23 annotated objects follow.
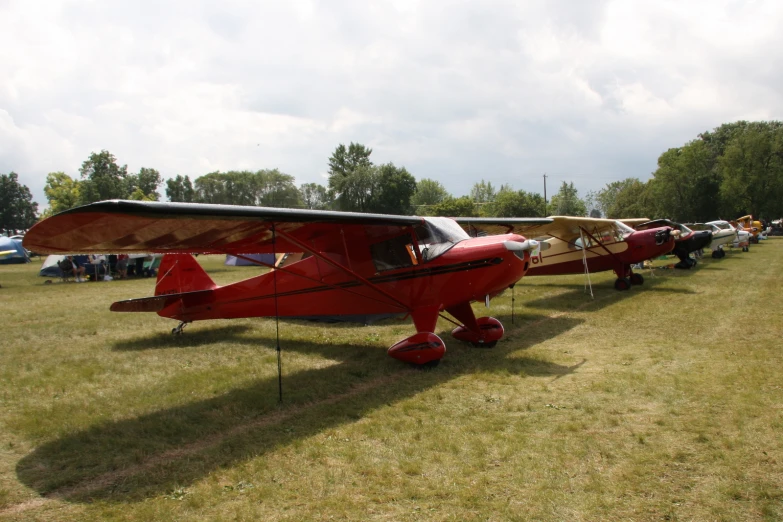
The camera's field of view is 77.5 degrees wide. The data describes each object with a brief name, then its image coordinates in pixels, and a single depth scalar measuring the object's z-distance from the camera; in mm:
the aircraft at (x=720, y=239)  24406
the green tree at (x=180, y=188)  96750
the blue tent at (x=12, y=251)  32094
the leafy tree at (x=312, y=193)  117994
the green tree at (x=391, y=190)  72000
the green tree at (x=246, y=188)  88375
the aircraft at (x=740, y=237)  28328
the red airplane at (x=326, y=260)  5215
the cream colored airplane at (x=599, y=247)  15008
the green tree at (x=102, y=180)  71000
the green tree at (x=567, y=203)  90325
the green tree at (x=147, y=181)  97812
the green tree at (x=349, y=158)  83125
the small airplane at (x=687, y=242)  20203
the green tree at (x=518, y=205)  64562
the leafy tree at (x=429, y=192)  117188
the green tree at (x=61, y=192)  68875
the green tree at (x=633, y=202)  66706
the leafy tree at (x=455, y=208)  66375
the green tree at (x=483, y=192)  126062
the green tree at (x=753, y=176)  55031
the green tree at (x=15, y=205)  87688
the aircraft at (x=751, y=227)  37469
